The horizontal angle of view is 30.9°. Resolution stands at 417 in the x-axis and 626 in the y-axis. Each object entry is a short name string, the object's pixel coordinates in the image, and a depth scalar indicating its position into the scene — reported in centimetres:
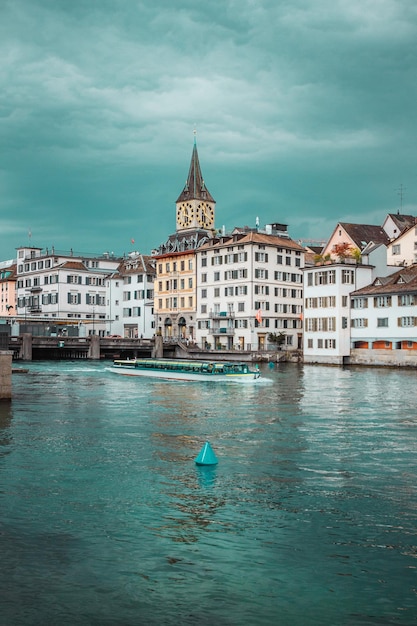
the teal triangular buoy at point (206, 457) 2052
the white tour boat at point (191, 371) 5797
